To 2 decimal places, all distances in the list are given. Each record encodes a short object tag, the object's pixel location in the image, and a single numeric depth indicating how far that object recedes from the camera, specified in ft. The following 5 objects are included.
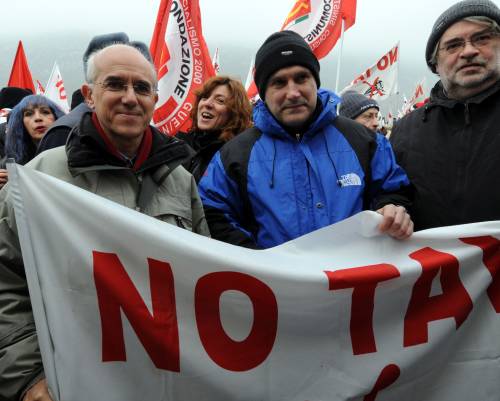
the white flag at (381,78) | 29.30
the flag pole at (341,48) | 21.43
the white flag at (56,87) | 31.40
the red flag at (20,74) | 27.91
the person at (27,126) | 12.55
